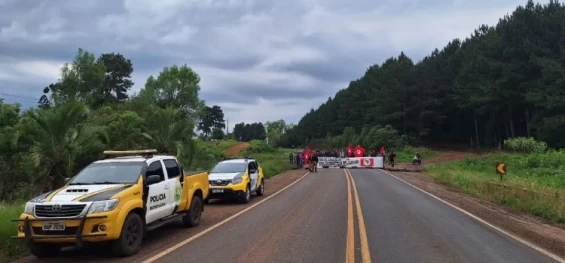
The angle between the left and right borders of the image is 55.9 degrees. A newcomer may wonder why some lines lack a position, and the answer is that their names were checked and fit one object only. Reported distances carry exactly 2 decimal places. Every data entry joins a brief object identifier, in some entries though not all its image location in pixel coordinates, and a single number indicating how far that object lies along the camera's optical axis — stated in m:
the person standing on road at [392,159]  53.17
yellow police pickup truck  8.78
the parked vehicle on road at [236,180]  18.83
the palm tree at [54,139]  19.25
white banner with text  53.75
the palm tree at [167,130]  27.22
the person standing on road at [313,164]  45.58
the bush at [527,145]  48.94
